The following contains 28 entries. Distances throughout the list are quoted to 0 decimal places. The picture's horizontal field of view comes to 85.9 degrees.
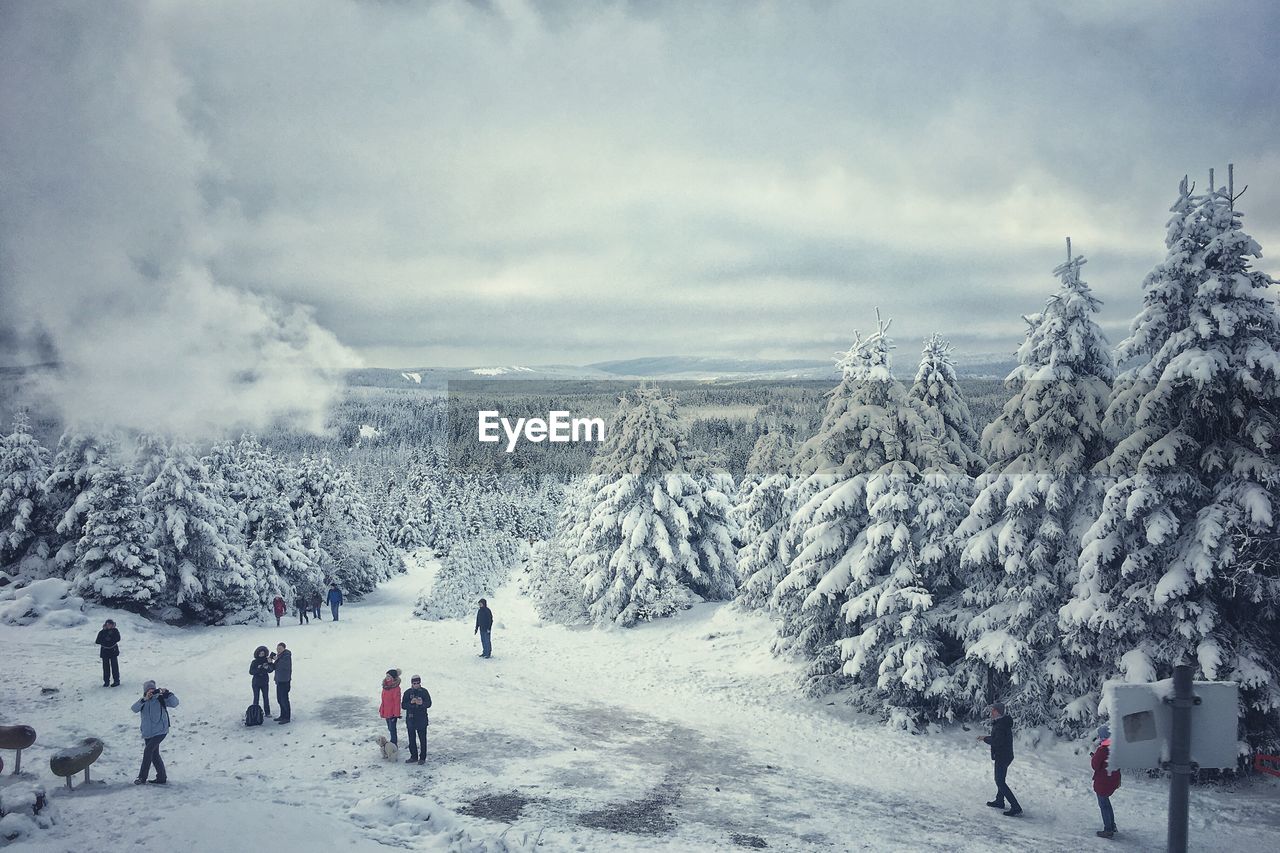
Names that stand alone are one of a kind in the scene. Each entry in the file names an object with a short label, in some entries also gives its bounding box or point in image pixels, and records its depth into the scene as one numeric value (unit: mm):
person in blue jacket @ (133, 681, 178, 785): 11125
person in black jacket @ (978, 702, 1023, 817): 12383
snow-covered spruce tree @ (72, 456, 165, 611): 27266
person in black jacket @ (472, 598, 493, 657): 23953
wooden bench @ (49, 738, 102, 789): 9991
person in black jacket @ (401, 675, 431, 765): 13344
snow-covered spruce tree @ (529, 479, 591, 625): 33250
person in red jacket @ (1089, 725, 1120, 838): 11219
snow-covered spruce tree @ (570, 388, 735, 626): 30359
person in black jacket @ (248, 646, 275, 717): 15383
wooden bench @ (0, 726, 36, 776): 10312
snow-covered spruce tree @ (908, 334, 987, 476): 23906
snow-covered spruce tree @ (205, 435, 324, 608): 34844
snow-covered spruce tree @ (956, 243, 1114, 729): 15625
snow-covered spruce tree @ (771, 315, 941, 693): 18922
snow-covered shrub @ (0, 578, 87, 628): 24188
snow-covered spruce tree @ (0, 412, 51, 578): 30312
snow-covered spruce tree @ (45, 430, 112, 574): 28641
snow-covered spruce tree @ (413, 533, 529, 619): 38688
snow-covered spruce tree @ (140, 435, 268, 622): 29344
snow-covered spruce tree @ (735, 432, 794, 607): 23547
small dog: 13367
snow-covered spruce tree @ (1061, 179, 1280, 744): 12719
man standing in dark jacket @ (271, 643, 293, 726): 15633
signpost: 4871
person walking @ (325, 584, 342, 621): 34969
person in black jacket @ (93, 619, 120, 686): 17672
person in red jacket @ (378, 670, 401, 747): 13750
